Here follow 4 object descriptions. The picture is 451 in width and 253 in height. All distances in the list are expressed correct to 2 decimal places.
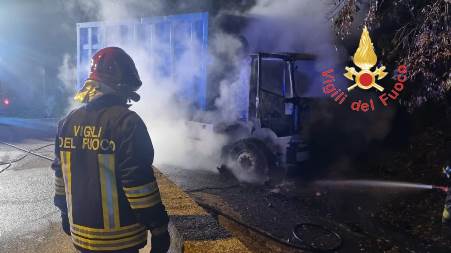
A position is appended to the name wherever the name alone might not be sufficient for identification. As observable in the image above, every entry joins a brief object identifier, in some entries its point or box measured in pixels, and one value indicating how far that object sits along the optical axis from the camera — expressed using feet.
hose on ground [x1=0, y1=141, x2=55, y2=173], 25.17
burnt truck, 21.97
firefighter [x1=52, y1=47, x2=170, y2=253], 6.40
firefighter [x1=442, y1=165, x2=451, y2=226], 16.24
